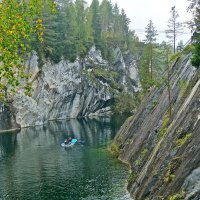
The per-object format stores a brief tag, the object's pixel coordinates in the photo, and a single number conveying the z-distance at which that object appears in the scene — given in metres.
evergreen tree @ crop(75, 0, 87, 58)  133.38
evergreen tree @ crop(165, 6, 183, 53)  90.25
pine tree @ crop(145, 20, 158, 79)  88.93
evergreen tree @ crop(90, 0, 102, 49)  143.75
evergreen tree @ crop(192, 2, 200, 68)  40.38
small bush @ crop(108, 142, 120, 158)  59.54
